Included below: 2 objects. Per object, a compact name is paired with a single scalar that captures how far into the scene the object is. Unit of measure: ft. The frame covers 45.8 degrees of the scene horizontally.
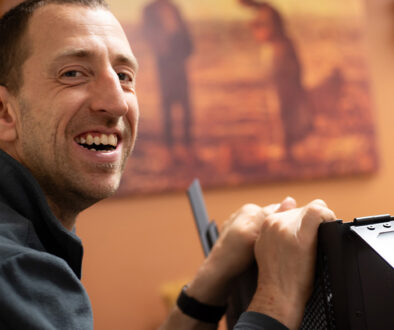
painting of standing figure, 9.09
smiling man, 2.23
